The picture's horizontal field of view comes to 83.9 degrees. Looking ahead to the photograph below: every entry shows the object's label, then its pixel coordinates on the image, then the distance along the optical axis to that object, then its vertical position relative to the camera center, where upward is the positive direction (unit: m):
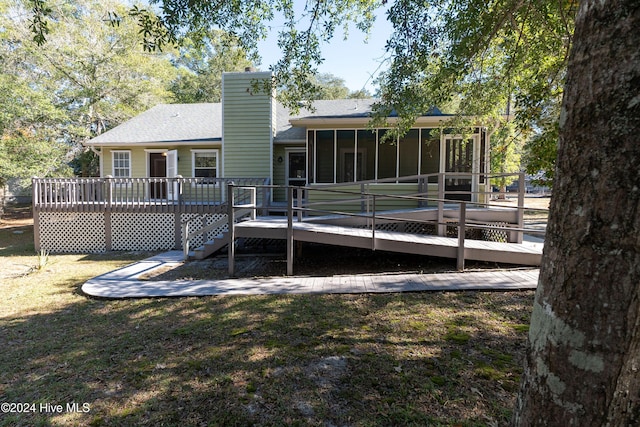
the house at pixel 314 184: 10.04 +0.13
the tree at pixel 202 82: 25.48 +7.84
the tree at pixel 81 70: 15.73 +5.76
